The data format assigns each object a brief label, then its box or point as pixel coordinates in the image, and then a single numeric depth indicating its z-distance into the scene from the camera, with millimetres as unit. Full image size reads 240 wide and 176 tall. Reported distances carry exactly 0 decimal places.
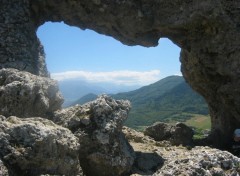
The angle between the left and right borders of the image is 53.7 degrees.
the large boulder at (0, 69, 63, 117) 6477
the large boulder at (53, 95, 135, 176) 6292
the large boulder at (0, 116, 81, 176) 4759
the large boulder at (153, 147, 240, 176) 4286
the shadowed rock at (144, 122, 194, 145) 11618
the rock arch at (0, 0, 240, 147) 9596
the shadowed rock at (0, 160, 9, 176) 4241
